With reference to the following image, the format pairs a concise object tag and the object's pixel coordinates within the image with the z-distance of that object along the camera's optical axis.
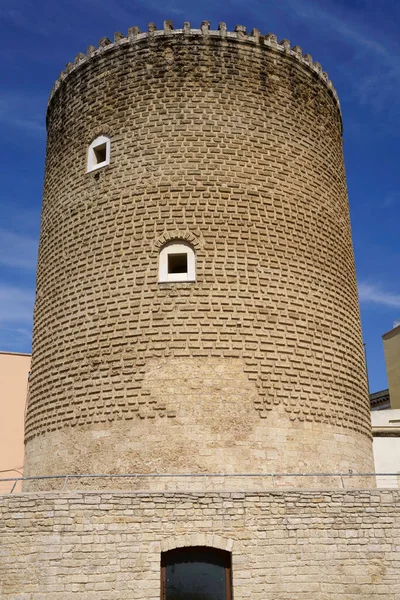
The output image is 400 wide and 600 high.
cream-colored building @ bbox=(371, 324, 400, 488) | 13.27
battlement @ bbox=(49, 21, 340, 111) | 12.06
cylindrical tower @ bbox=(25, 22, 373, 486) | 9.96
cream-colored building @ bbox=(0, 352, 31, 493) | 17.92
